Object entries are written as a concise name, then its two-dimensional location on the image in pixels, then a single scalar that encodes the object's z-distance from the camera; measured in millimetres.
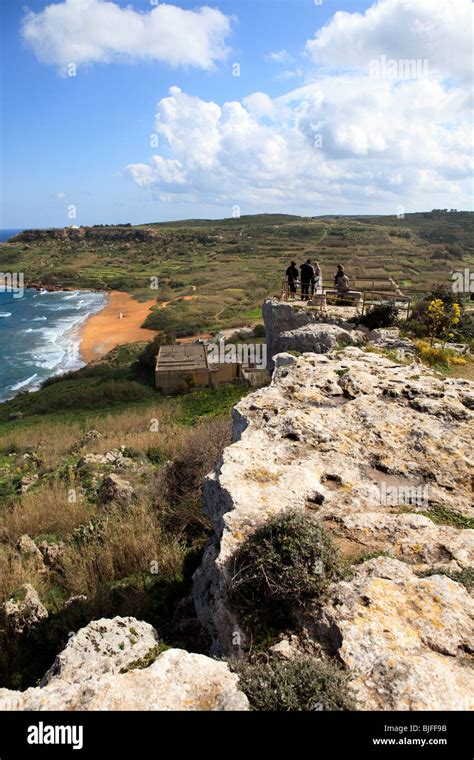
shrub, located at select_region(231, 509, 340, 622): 4051
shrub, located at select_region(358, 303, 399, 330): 15937
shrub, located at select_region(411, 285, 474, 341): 15133
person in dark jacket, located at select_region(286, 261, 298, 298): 19766
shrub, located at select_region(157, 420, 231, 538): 8469
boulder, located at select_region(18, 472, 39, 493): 13131
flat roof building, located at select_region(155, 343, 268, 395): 26000
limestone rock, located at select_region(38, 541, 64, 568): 8109
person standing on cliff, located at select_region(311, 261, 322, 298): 18875
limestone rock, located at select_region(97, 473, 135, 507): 10341
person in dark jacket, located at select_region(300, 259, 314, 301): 18897
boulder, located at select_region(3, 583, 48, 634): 6082
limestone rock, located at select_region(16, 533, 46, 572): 7898
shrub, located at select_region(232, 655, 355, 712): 3061
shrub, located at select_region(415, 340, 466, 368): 13062
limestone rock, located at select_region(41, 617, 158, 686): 3986
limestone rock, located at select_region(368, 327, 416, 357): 12970
